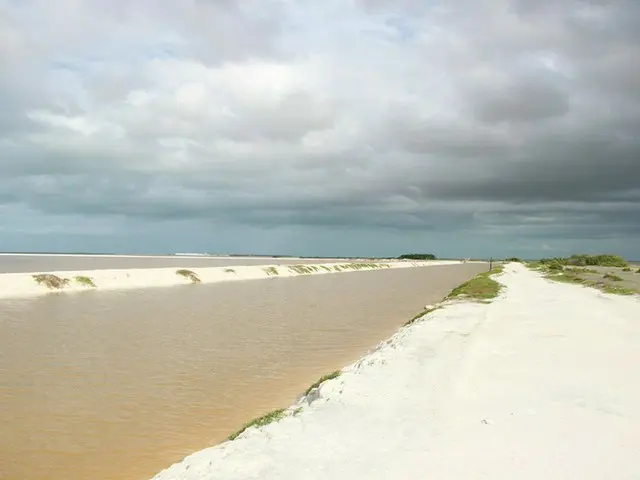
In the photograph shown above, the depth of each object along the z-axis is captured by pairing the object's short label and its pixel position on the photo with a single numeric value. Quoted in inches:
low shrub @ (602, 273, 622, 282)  2383.7
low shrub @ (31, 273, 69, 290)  1607.7
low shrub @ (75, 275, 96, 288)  1739.7
